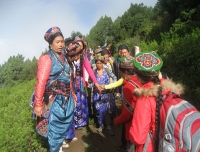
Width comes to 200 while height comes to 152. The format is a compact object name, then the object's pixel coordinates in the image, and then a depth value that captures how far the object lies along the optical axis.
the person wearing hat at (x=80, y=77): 2.64
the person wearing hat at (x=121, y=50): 3.56
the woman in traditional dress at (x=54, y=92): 2.00
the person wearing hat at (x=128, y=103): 1.69
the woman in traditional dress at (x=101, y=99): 3.32
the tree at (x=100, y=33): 33.84
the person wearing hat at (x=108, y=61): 4.62
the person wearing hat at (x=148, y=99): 1.22
